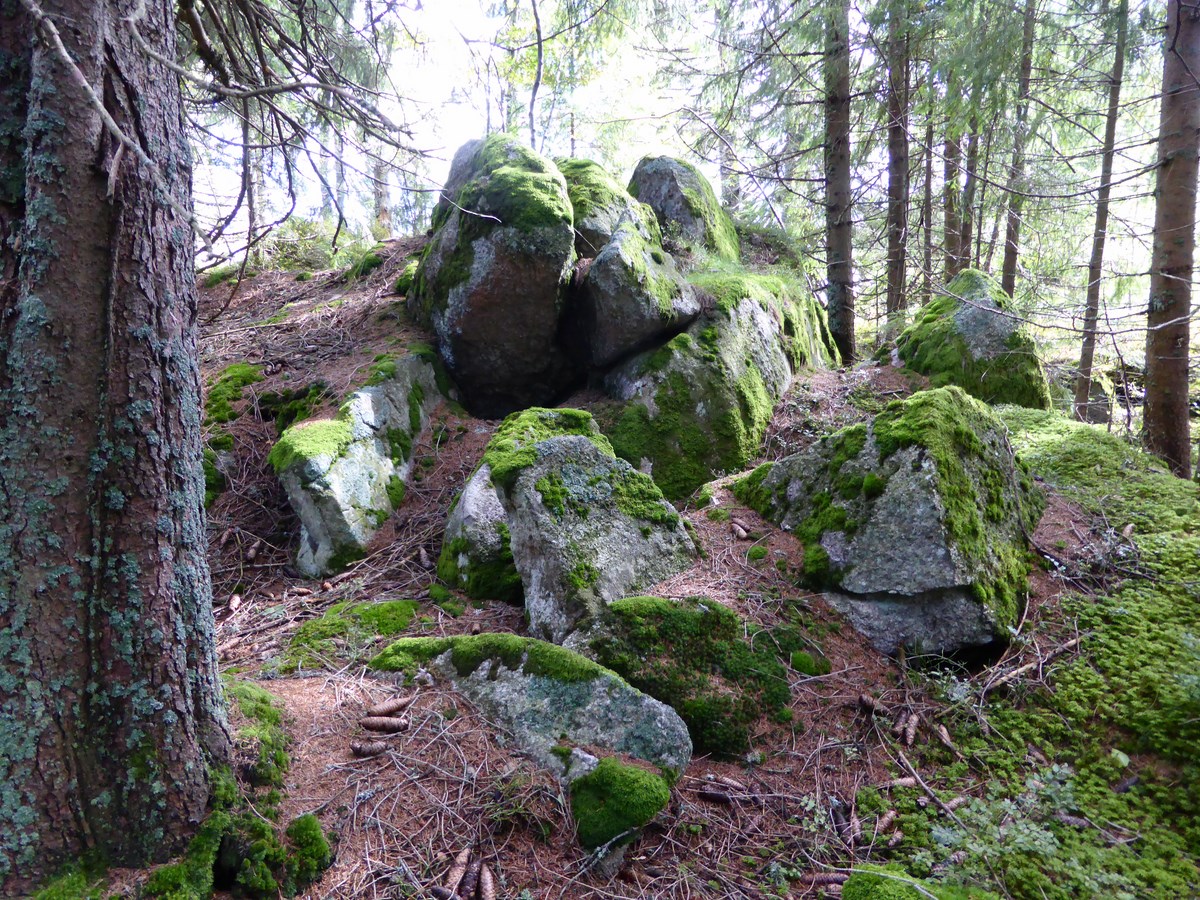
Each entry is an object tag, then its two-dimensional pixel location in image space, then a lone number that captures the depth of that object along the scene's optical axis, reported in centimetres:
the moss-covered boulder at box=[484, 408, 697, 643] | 379
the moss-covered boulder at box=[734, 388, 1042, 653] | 368
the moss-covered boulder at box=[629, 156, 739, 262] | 854
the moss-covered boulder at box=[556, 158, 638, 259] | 680
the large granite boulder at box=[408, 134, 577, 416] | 615
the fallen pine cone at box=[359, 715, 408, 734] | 285
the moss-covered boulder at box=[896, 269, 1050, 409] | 728
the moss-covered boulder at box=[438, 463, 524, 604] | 444
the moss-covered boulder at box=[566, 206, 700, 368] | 604
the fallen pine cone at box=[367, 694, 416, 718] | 295
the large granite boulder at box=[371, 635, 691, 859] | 253
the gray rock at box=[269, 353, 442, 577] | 501
